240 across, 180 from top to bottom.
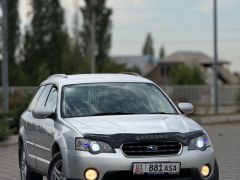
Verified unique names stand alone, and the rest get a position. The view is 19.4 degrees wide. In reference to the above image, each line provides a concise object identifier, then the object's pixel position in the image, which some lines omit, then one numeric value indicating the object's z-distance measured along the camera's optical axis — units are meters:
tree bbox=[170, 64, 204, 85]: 69.25
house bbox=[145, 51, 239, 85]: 93.35
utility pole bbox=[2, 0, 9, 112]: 23.23
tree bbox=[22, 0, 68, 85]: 67.56
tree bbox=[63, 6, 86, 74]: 68.94
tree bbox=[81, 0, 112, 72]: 71.38
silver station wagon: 7.61
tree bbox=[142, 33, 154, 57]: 156.55
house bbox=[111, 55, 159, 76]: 105.89
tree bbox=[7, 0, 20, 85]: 66.62
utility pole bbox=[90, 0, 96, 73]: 54.16
